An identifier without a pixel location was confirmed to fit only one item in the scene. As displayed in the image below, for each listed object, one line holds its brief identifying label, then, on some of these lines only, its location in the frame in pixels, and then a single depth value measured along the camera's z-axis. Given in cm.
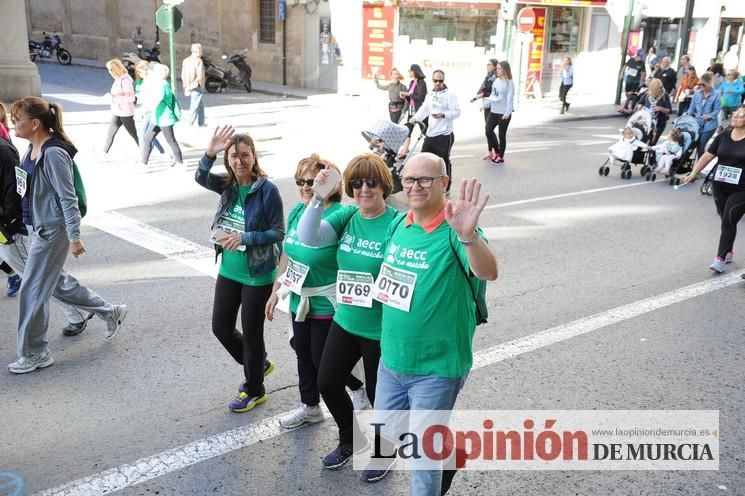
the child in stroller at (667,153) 1360
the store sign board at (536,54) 2825
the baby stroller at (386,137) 956
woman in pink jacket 1282
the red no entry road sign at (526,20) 2373
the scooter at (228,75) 2716
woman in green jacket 1234
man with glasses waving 345
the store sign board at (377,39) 2778
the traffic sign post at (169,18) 1581
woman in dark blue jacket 471
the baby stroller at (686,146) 1397
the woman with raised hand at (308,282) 426
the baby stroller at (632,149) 1387
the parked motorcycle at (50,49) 3403
